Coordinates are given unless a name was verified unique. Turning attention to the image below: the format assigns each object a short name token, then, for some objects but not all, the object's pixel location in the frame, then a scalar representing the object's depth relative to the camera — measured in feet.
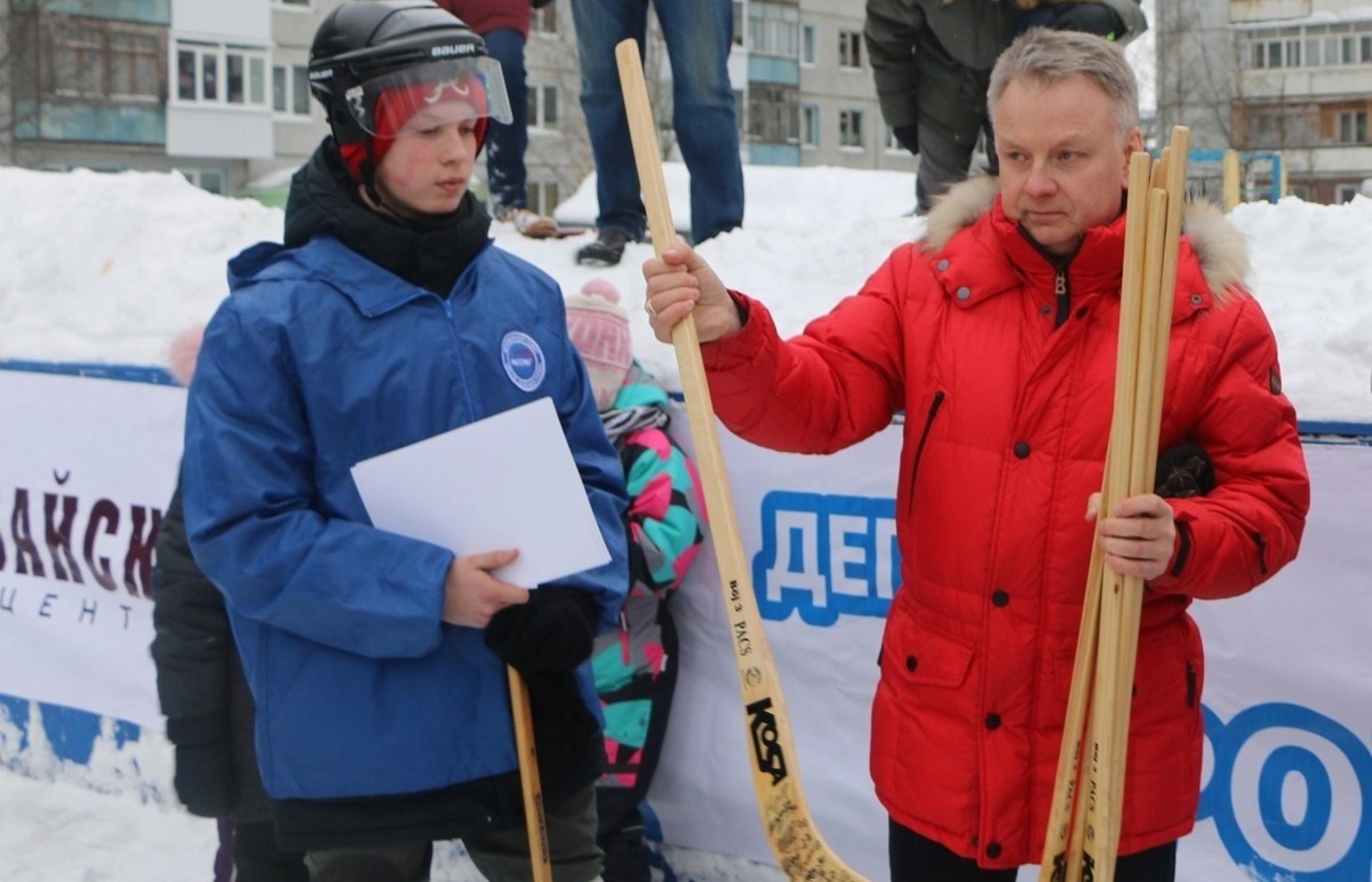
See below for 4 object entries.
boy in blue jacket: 8.27
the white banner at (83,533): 17.08
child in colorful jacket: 13.57
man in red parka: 7.68
